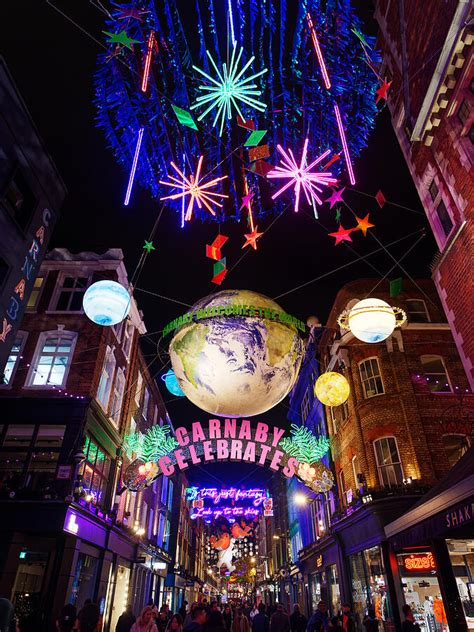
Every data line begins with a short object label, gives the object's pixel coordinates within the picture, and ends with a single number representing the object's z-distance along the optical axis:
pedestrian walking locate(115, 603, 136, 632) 12.31
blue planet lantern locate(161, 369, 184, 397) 14.64
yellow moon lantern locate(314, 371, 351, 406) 13.94
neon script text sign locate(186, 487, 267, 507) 24.78
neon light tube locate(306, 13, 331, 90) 7.96
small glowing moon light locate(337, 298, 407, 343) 8.84
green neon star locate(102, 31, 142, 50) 6.60
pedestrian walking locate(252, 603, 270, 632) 12.30
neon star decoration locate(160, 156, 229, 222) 9.74
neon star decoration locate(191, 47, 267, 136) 8.19
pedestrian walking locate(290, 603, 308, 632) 14.30
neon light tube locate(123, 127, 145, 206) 8.58
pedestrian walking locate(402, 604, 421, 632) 9.77
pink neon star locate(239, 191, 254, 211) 9.79
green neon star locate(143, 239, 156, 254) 10.10
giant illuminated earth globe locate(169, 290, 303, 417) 6.21
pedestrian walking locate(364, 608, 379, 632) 13.10
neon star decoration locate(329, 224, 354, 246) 9.85
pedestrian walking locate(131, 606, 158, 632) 7.16
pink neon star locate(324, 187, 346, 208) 9.67
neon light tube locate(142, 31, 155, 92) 8.14
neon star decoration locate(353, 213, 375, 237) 9.56
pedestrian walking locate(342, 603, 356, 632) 11.98
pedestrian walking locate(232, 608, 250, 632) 12.83
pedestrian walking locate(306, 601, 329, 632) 12.37
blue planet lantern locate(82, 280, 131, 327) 9.29
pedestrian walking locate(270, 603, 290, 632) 11.88
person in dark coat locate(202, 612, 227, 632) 8.86
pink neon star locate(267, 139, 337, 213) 9.15
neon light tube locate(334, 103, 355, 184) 8.54
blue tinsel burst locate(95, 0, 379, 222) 7.93
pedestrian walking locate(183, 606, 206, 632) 6.14
